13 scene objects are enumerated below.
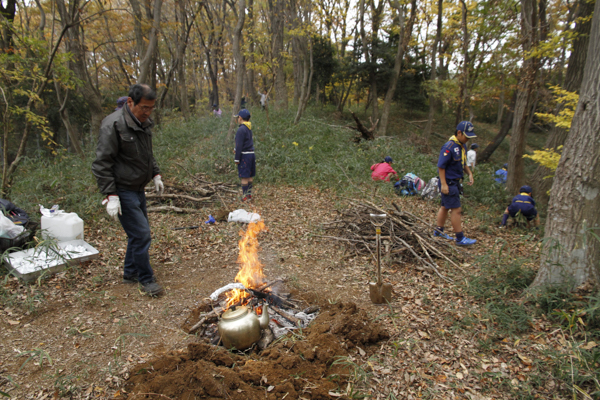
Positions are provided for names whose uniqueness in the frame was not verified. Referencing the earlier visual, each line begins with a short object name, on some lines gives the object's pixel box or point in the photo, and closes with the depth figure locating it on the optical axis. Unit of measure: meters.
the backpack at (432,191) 8.40
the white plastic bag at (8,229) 4.07
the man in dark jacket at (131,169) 3.43
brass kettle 2.86
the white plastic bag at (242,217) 6.25
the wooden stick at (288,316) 3.32
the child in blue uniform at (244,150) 7.27
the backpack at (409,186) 8.55
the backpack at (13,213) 4.38
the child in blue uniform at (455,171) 5.29
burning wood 2.88
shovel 3.75
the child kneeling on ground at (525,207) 6.61
